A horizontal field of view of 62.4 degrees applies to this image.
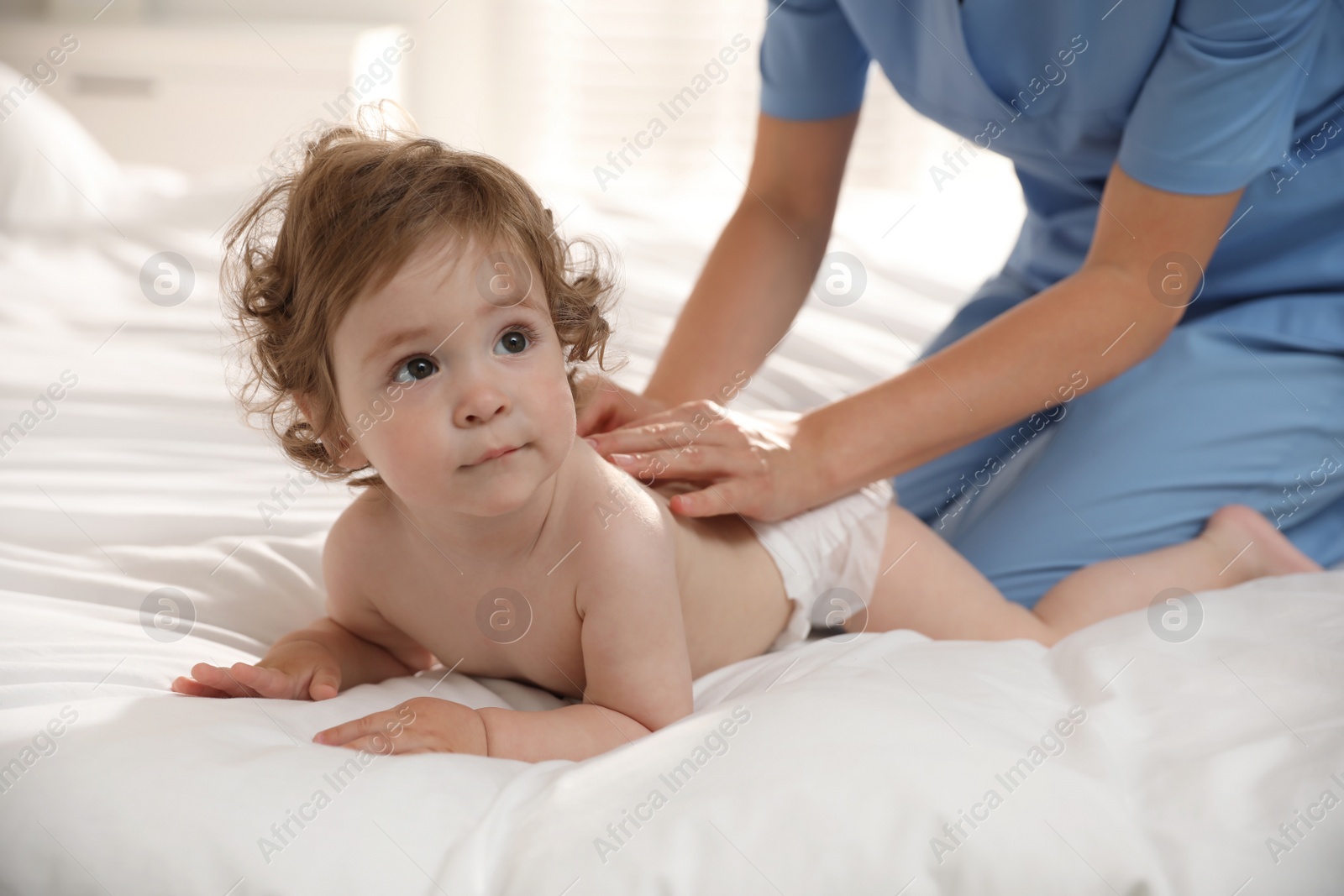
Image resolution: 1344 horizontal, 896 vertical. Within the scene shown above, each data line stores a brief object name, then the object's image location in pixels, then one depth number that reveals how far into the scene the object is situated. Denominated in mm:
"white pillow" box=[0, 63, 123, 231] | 1802
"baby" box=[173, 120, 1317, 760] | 729
